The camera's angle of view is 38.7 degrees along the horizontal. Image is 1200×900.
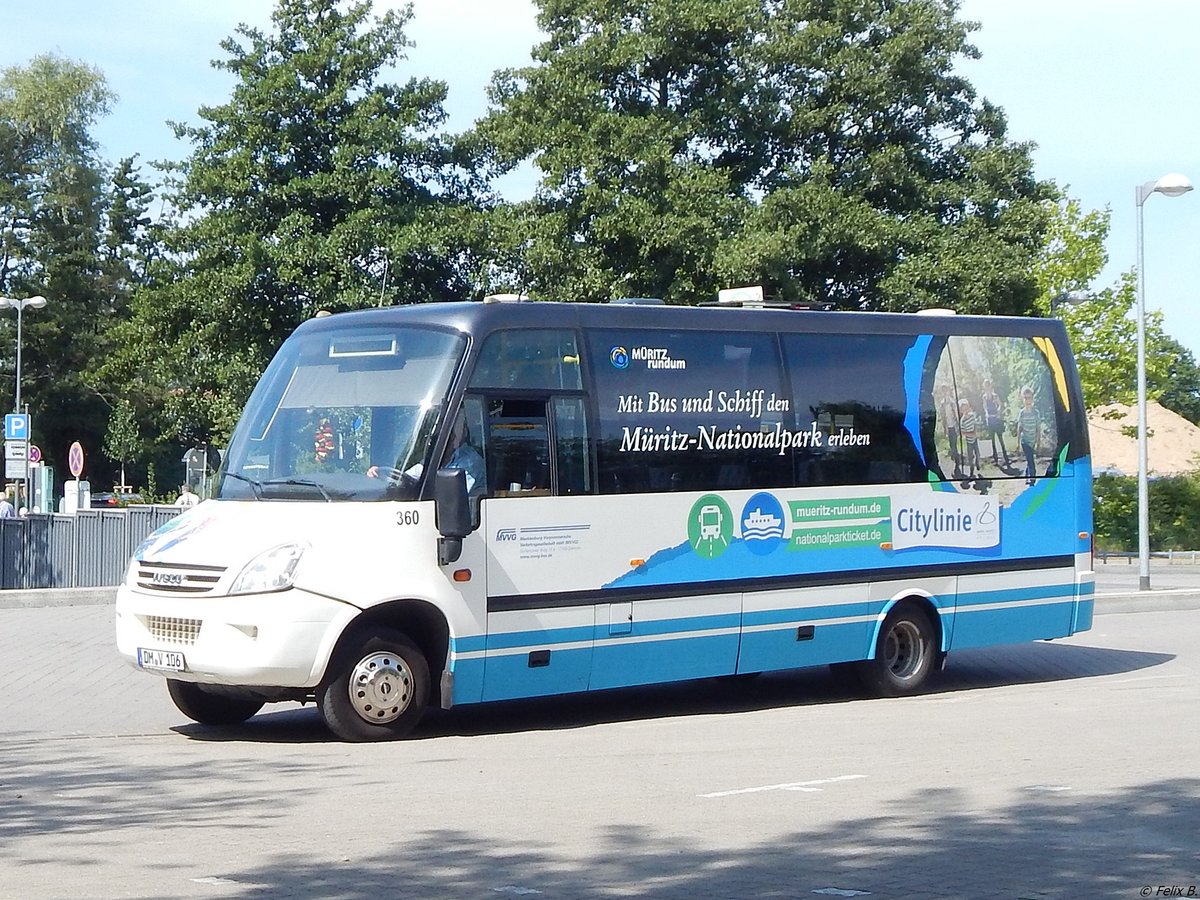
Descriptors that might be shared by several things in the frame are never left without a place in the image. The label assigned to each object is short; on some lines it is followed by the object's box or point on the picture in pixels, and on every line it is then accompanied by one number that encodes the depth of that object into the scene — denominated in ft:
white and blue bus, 36.63
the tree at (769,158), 121.80
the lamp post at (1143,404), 83.76
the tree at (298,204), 136.26
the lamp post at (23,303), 160.04
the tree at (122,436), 222.07
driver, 37.40
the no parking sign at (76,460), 129.70
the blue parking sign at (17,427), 123.11
